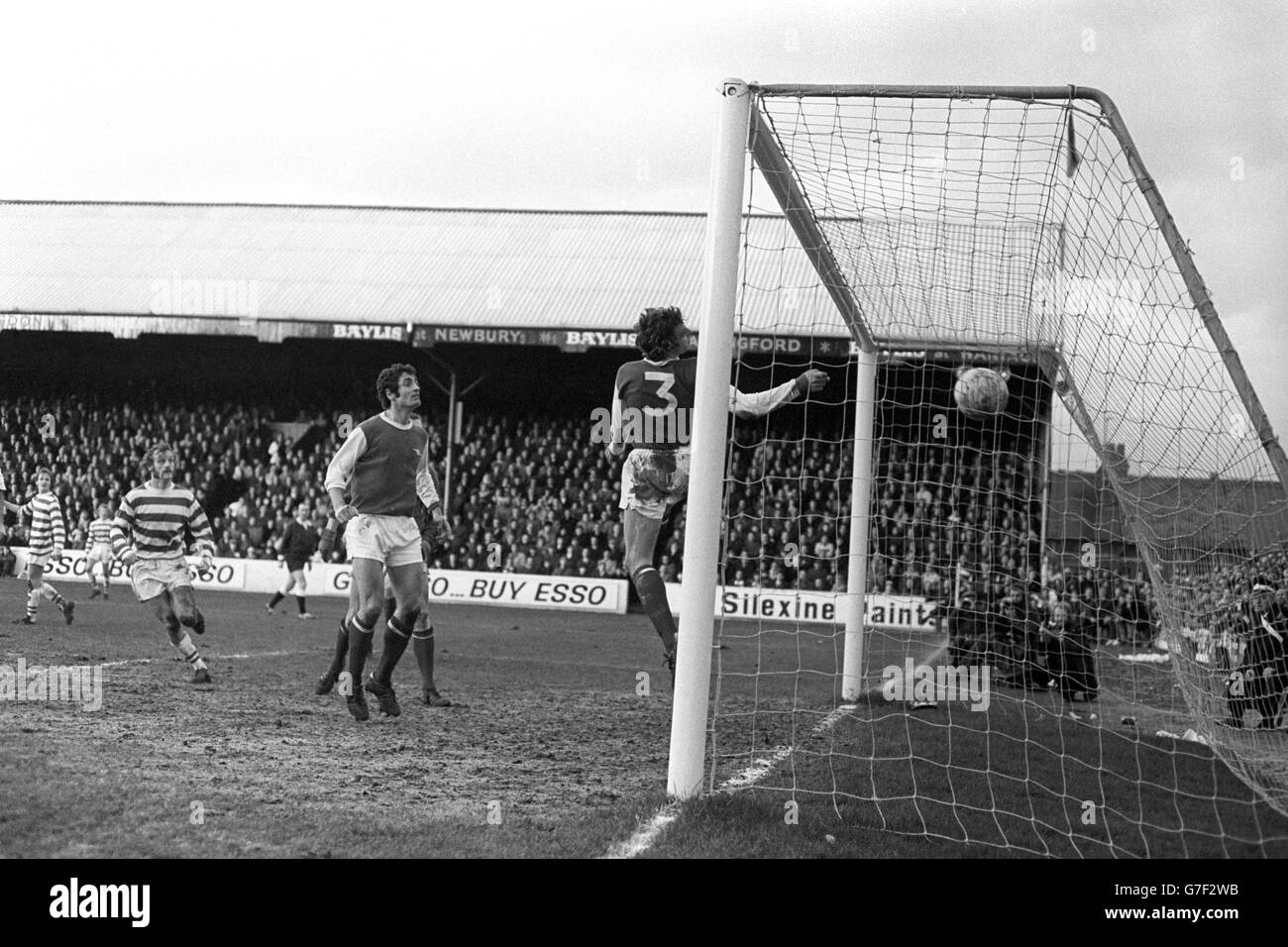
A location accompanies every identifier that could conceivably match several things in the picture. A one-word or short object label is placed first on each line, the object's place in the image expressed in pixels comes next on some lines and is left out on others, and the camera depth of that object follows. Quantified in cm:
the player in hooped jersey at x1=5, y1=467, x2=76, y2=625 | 1520
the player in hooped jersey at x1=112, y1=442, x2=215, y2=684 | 951
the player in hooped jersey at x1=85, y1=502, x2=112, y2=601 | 1963
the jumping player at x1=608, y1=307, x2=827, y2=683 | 698
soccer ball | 831
